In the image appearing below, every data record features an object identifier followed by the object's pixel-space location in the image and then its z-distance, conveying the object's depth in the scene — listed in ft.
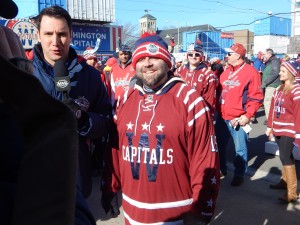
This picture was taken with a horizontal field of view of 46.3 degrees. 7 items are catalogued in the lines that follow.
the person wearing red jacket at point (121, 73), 19.88
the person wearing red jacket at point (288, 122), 14.73
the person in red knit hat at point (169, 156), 7.32
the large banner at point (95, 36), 60.85
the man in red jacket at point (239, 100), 16.70
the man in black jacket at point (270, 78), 30.65
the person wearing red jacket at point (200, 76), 18.42
